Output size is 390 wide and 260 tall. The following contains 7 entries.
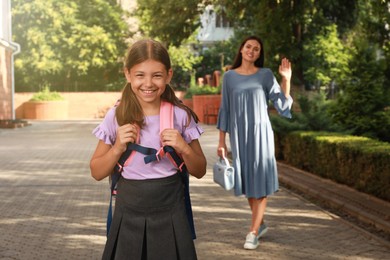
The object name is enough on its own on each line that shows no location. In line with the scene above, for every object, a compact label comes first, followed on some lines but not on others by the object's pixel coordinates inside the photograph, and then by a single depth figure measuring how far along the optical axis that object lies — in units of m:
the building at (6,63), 31.23
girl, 3.06
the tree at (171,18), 17.12
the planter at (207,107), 31.30
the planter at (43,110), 41.09
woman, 6.11
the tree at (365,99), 13.74
